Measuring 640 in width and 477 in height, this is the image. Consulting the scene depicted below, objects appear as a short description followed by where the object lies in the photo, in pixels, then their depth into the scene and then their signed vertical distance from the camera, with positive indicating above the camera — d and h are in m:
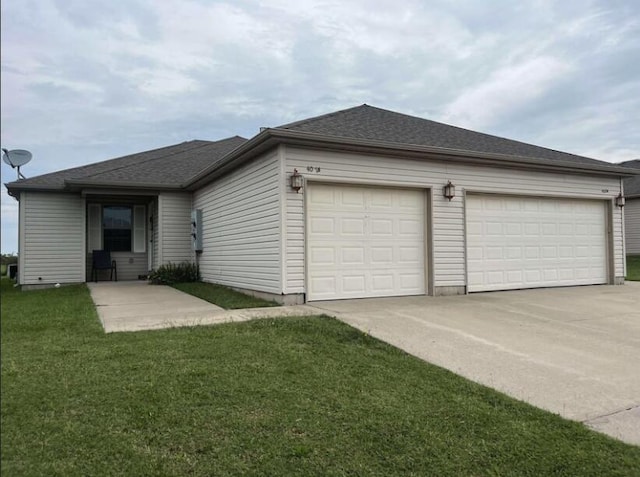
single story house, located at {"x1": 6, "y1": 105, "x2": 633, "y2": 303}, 8.58 +0.76
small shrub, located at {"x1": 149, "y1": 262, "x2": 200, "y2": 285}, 12.86 -0.64
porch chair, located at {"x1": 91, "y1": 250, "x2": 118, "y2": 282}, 14.36 -0.34
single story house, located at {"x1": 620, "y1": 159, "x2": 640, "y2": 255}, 21.97 +1.26
